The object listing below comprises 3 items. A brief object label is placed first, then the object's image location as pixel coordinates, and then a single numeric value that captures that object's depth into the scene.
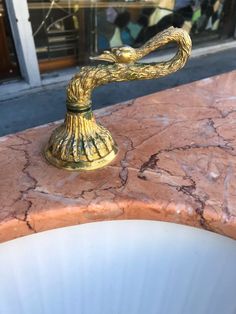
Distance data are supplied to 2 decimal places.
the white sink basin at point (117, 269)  0.67
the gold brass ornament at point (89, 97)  0.61
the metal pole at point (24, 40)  1.74
